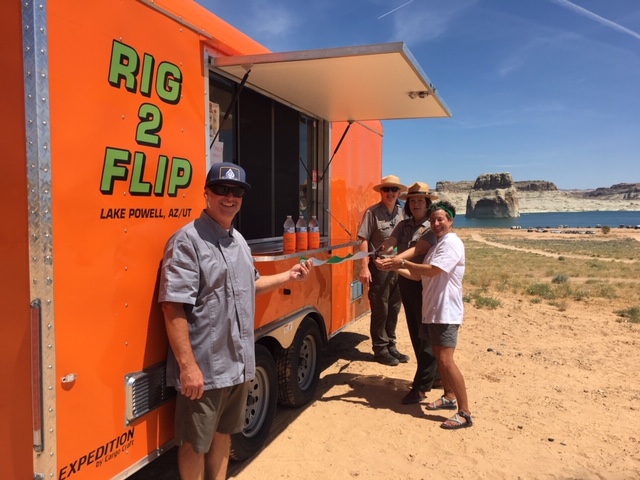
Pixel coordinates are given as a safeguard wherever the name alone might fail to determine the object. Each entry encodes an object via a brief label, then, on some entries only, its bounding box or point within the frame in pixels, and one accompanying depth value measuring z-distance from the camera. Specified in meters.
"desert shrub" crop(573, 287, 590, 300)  10.77
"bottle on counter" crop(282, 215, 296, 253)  3.83
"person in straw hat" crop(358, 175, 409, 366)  5.61
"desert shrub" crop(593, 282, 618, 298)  10.98
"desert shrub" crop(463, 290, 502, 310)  9.79
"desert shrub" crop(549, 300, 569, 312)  9.51
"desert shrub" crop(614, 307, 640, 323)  8.45
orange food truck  1.83
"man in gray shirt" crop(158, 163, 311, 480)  2.34
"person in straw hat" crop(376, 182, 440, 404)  4.61
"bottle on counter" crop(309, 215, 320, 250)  4.28
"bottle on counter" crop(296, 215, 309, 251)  4.02
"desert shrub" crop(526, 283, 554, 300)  11.00
